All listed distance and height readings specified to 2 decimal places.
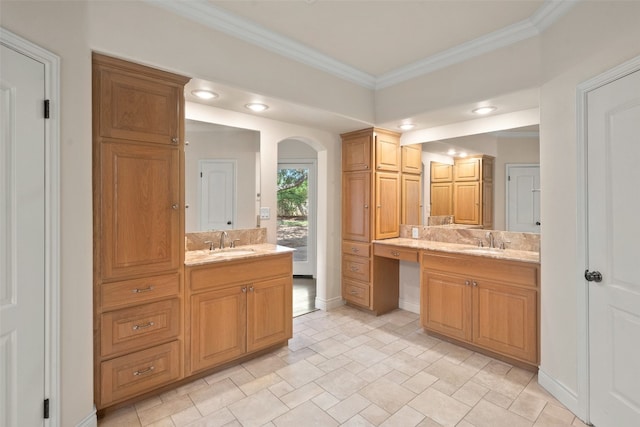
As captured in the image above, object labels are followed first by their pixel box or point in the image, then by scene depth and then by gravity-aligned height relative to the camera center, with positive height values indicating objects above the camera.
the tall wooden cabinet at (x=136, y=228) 1.91 -0.09
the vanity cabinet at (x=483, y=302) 2.46 -0.79
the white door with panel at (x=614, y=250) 1.62 -0.21
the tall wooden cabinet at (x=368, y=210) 3.72 +0.04
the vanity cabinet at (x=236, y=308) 2.32 -0.78
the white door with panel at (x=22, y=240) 1.39 -0.12
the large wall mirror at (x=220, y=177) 2.81 +0.36
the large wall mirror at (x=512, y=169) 2.84 +0.43
